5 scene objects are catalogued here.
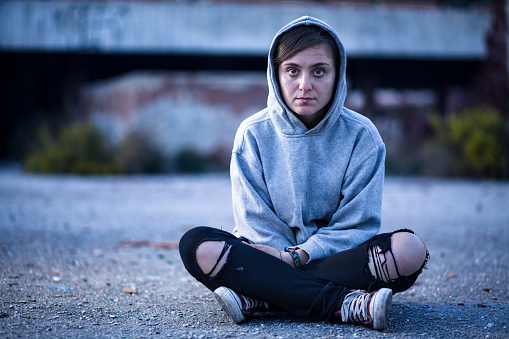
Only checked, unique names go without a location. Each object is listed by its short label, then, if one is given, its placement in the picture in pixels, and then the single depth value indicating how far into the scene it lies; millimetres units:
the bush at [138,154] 12305
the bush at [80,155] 11932
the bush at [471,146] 10688
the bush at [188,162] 13344
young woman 2547
